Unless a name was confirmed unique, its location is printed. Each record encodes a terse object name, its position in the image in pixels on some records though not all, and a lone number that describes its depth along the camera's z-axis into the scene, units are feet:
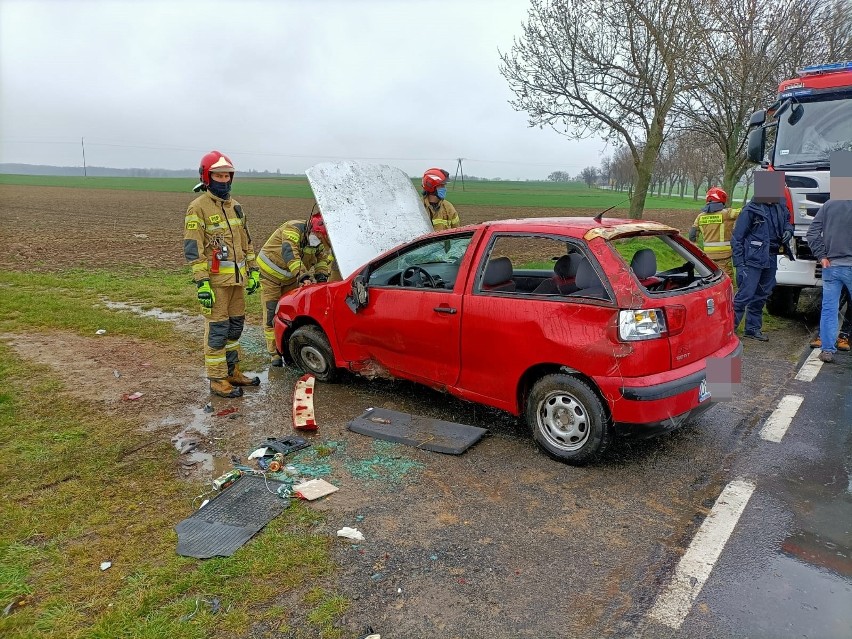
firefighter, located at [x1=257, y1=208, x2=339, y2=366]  20.61
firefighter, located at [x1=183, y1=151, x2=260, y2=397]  17.17
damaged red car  12.03
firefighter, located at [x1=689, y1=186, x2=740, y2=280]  27.22
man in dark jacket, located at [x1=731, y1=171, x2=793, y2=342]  23.03
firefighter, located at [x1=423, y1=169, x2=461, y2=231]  24.90
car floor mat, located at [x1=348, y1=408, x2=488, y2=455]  14.16
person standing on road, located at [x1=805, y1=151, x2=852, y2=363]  19.95
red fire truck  24.63
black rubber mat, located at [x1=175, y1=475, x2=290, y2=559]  10.33
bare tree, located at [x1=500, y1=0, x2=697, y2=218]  43.09
